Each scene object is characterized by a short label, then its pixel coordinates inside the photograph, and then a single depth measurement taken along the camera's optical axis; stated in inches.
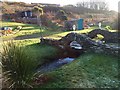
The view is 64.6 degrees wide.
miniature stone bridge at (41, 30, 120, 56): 214.2
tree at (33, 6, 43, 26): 484.8
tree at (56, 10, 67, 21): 528.8
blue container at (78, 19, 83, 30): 467.7
